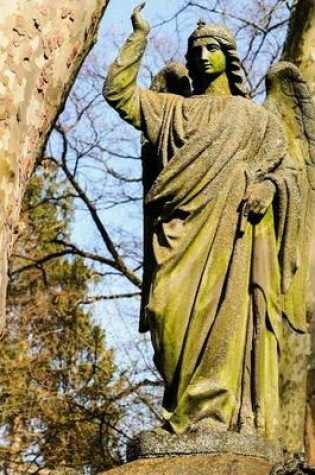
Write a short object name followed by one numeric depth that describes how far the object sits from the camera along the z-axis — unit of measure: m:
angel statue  7.74
